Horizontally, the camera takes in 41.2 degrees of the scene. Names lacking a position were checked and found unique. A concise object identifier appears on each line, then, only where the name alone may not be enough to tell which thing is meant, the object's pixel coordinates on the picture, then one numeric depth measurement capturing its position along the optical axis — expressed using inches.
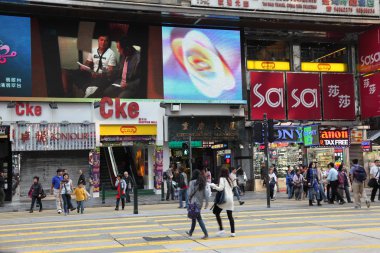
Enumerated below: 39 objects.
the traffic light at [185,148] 992.1
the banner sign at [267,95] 1240.2
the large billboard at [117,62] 1055.6
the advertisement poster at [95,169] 1085.1
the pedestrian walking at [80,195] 724.7
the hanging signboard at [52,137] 1033.5
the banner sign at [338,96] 1304.1
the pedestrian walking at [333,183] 774.3
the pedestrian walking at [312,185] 763.4
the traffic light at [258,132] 784.9
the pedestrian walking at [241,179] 1056.2
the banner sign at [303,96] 1272.1
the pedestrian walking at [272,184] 942.4
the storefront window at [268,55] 1262.3
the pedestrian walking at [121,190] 764.0
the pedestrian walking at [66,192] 713.6
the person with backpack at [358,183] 692.7
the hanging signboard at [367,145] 1232.8
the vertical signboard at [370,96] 1258.6
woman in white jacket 457.1
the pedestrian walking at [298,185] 890.9
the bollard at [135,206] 671.4
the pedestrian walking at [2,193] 888.3
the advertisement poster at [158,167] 1136.1
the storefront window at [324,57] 1314.0
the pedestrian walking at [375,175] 816.1
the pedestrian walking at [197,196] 452.1
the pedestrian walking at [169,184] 962.1
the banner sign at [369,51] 1263.5
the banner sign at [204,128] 1151.0
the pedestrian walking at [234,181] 798.6
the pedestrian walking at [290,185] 973.3
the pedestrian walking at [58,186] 741.3
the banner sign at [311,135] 1240.8
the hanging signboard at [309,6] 1122.7
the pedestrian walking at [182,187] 781.0
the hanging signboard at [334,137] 1249.4
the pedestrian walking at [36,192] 802.8
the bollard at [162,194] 961.5
